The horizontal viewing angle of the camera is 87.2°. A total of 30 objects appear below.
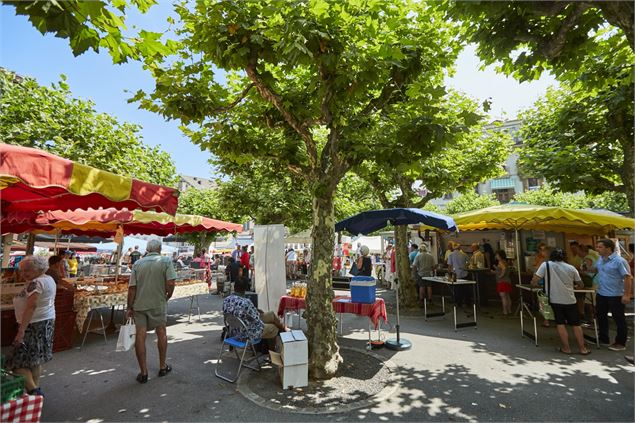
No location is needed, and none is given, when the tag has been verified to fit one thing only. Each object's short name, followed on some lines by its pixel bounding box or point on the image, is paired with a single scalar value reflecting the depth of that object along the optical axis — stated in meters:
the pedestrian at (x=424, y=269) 10.86
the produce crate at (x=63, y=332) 6.53
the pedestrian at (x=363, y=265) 9.70
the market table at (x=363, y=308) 6.34
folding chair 5.06
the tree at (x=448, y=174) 10.19
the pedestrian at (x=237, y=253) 17.00
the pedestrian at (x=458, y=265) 10.42
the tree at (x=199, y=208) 27.94
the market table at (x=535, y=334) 6.53
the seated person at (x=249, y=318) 5.17
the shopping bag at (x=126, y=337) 5.03
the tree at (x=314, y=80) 4.56
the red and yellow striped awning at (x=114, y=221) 7.76
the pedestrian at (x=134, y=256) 17.82
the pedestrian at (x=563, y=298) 6.04
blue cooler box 6.34
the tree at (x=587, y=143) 8.27
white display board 7.71
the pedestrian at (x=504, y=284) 9.59
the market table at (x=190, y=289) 9.34
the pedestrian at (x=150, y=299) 5.00
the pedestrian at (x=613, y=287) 6.12
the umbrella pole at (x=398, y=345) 6.40
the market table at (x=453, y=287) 8.03
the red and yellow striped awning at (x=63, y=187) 3.19
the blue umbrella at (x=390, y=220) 7.02
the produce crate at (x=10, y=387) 3.13
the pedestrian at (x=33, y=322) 3.93
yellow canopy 7.80
